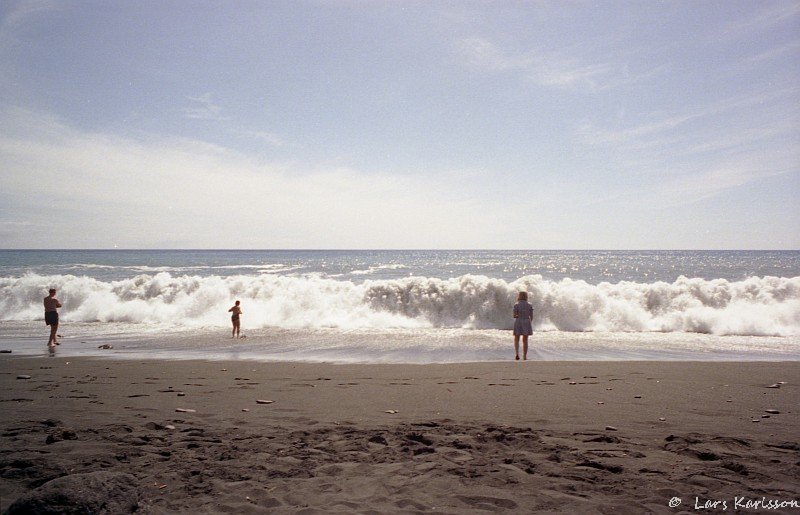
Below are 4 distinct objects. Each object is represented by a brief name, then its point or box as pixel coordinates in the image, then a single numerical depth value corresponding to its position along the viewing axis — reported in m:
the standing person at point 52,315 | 14.03
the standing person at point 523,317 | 12.62
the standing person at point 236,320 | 16.02
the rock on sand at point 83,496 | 3.41
